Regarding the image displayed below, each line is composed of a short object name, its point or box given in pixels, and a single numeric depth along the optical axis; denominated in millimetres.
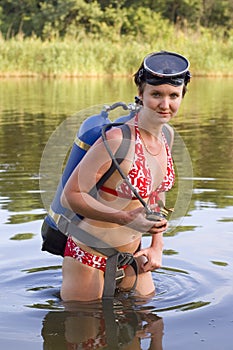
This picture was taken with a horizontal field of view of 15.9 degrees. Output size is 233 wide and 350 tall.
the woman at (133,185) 4082
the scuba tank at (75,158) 4273
